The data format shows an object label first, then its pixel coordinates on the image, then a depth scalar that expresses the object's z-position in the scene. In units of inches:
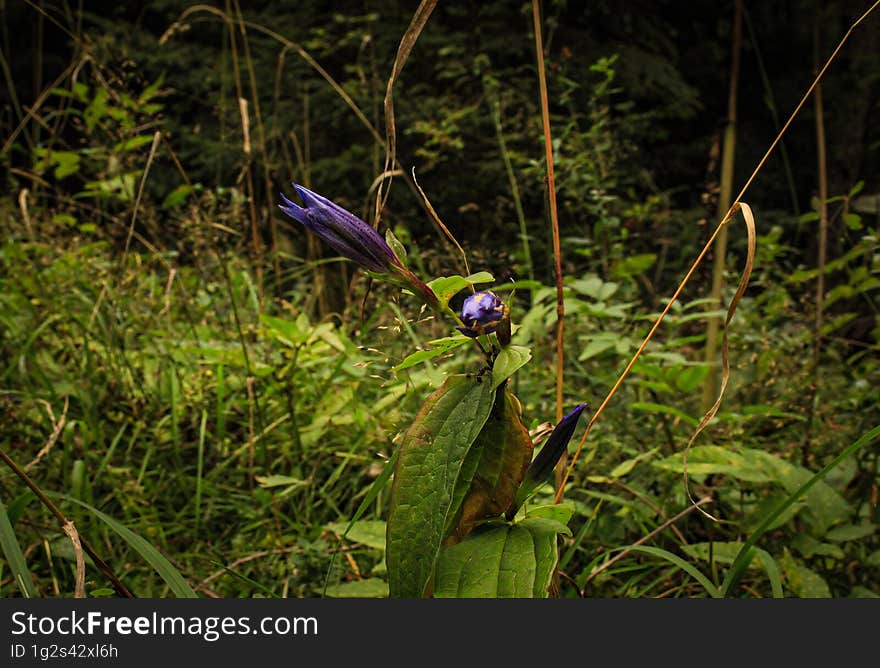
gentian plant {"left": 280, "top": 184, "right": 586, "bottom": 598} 21.3
